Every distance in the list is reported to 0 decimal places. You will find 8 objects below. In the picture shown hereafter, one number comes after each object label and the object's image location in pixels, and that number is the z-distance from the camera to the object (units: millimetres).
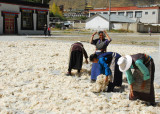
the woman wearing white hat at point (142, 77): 4882
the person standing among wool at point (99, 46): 7171
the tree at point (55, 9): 117762
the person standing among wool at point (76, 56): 8078
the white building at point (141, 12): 84588
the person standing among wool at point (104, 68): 6134
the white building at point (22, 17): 34781
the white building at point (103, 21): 64875
